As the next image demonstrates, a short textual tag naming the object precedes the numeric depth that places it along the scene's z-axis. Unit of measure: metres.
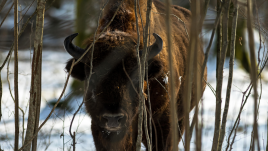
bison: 12.81
